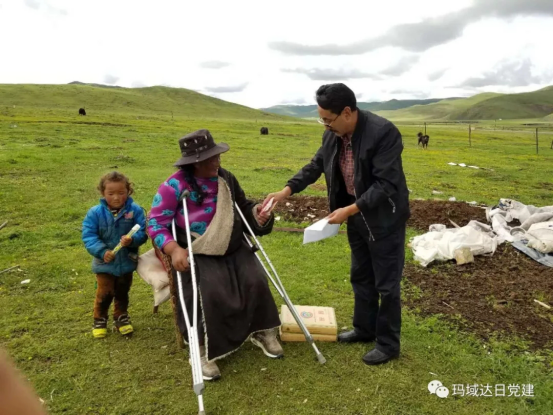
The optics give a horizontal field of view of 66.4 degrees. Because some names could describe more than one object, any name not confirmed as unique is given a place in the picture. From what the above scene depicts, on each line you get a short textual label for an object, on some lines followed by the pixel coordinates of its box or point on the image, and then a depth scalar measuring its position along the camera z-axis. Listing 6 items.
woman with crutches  4.43
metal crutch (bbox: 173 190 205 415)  3.57
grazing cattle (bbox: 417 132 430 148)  35.44
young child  4.91
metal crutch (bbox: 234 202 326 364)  4.70
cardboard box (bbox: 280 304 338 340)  5.14
